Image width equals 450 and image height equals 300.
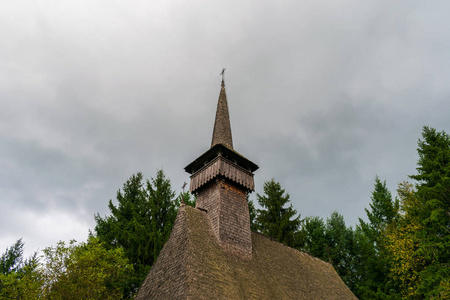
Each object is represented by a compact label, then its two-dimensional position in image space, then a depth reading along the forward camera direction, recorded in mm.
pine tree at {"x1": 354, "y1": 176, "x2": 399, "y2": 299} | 23328
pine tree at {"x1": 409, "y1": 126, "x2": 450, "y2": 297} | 16719
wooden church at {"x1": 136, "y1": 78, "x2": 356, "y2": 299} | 13273
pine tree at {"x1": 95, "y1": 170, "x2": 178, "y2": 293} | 21219
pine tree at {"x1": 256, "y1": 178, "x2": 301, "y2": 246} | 29797
